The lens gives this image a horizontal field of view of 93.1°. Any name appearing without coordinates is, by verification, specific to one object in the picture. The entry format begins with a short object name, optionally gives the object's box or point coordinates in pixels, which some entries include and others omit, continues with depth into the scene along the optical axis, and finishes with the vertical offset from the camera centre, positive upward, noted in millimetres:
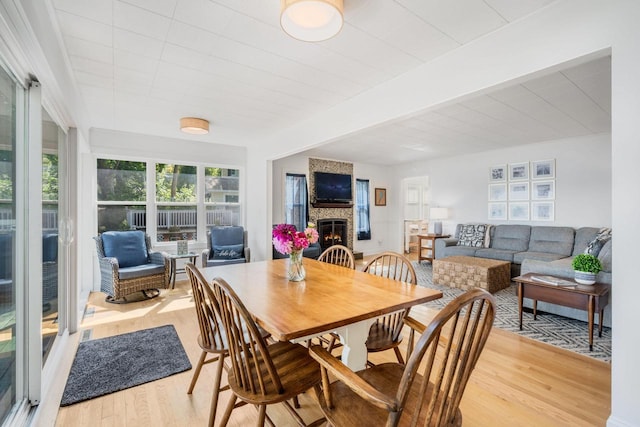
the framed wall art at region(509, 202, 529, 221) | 5699 +14
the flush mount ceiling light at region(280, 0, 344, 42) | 1560 +1051
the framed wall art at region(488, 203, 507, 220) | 5968 +15
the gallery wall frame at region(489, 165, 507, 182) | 5957 +768
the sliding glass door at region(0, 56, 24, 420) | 1448 -143
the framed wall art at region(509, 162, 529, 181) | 5672 +768
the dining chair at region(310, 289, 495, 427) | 885 -565
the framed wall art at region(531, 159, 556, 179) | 5355 +771
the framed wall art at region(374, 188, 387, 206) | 7971 +420
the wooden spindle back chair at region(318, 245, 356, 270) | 2459 -412
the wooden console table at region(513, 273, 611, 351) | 2629 -779
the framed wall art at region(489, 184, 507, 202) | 5965 +389
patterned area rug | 2624 -1168
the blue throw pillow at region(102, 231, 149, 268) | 4027 -475
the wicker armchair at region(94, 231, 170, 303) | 3721 -712
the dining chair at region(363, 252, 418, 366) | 1723 -745
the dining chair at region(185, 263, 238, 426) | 1577 -670
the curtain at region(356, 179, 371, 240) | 7648 +49
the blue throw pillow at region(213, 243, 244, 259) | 4777 -634
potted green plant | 2754 -523
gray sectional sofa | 4836 -578
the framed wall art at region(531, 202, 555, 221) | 5414 +13
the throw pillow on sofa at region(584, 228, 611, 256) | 3475 -385
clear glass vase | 1942 -361
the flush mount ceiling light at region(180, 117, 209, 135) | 3871 +1128
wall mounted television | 6695 +567
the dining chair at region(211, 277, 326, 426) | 1211 -743
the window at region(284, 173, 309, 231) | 6312 +253
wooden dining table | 1245 -446
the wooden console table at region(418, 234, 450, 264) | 6294 -780
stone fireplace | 6625 +44
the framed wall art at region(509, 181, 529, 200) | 5688 +409
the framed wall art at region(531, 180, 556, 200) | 5379 +395
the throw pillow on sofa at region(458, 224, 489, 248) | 5879 -457
